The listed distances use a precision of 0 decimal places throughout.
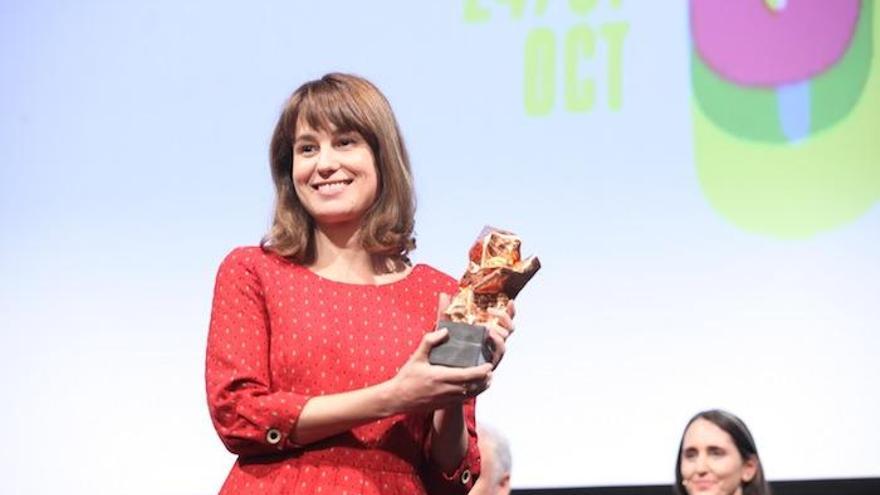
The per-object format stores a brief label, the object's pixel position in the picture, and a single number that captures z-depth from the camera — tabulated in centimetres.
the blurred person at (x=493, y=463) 753
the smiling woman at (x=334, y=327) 386
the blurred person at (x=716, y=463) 749
